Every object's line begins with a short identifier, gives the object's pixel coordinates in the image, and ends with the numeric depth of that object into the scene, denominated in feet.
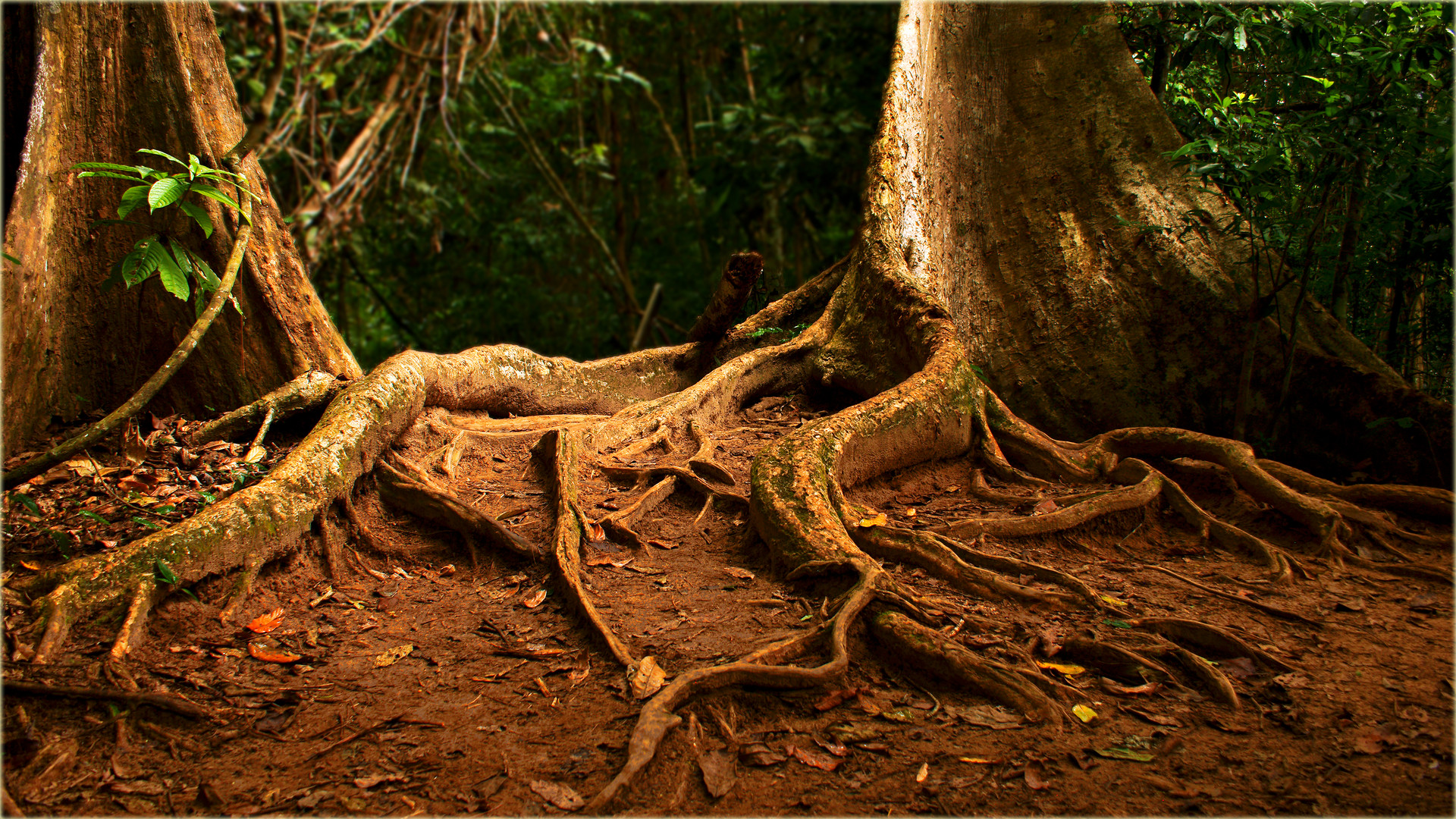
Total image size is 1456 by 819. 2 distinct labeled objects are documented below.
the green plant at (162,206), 9.43
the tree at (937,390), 8.97
